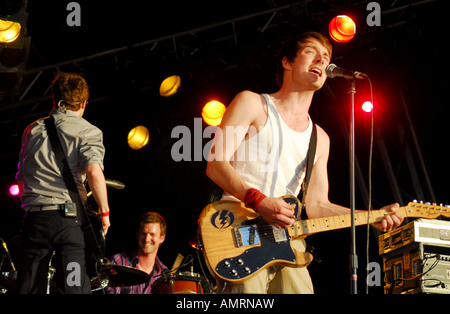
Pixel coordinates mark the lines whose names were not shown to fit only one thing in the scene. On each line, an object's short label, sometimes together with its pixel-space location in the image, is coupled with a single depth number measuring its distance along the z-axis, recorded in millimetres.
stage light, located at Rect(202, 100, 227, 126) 8375
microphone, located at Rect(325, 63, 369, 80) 3677
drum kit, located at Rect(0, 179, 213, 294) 3977
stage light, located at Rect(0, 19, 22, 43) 6500
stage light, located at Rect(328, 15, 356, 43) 7043
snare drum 6016
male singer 3553
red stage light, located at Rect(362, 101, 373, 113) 7399
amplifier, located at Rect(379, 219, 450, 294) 4762
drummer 7402
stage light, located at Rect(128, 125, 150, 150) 9039
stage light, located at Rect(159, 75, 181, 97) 8422
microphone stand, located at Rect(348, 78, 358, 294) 3186
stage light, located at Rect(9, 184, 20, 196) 9711
